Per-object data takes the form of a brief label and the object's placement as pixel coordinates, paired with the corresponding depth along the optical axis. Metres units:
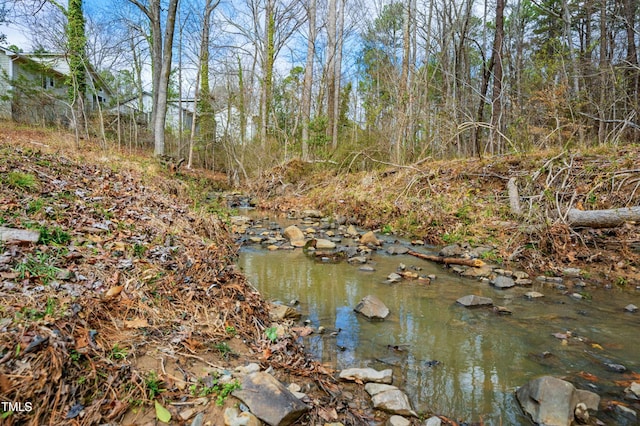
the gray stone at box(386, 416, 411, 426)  2.16
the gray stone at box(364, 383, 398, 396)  2.46
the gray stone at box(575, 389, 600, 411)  2.32
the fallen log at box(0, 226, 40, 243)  2.90
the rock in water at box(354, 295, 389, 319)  3.83
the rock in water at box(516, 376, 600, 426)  2.20
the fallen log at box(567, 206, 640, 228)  5.32
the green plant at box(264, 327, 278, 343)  2.85
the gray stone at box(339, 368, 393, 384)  2.61
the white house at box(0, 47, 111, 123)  20.41
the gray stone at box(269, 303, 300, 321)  3.61
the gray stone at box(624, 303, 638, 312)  3.96
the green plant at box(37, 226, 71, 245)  3.06
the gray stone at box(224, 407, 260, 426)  1.76
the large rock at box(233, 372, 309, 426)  1.85
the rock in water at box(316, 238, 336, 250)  6.88
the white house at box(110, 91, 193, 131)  26.58
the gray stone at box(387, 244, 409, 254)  6.66
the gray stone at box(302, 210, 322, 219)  11.04
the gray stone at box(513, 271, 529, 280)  5.11
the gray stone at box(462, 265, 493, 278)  5.28
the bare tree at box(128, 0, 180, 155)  11.92
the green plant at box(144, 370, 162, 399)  1.88
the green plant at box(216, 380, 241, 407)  1.89
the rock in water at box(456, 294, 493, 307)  4.16
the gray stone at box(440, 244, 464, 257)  6.38
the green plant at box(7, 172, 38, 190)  4.05
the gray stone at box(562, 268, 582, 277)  5.19
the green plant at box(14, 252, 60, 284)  2.53
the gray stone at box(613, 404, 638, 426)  2.23
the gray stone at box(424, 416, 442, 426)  2.17
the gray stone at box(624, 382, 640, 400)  2.45
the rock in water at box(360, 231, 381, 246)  7.25
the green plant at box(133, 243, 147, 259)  3.36
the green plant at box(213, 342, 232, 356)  2.42
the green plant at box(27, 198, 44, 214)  3.57
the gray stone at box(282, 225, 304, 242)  7.52
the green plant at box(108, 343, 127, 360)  2.05
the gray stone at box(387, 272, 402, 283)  5.08
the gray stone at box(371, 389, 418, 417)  2.28
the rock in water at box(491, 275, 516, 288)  4.81
